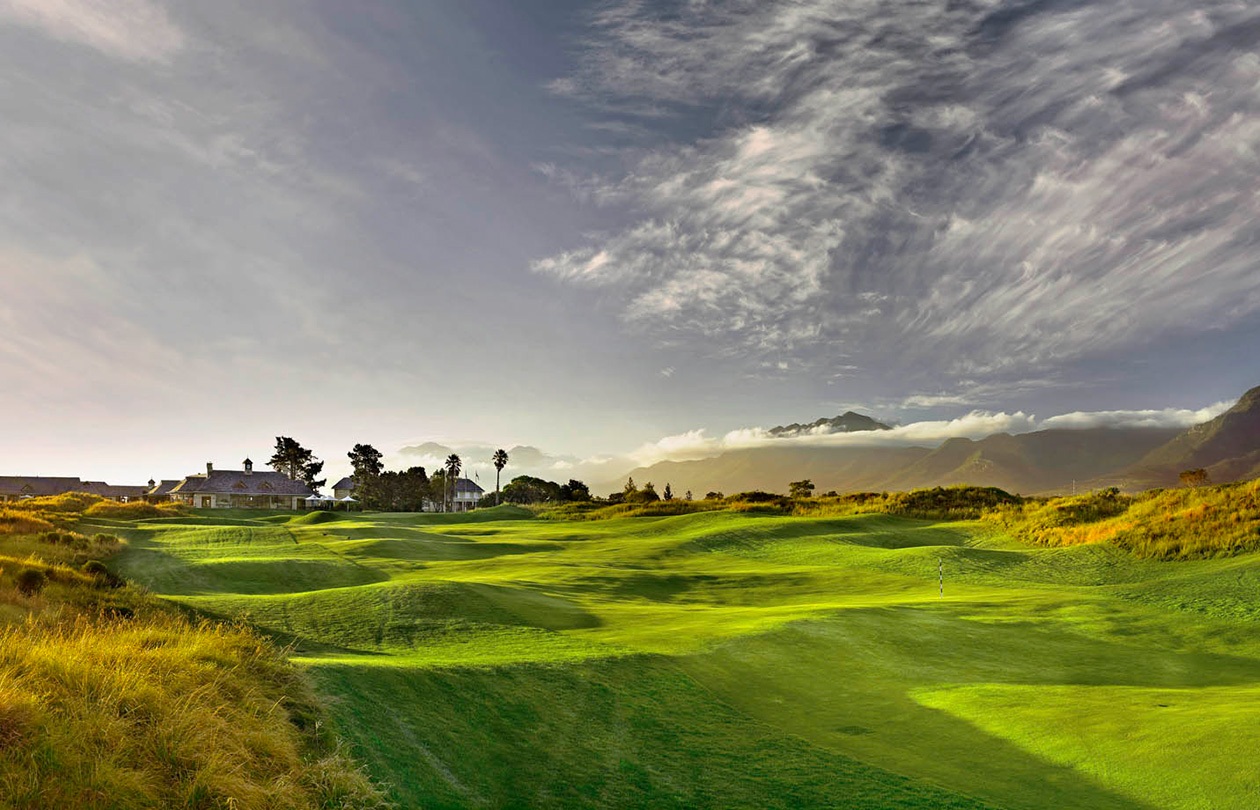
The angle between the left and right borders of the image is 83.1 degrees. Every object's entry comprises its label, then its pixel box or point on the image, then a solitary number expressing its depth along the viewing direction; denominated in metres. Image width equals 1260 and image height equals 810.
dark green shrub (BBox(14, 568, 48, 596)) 15.52
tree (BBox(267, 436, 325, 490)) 148.50
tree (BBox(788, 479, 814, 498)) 113.08
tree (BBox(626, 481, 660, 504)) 98.50
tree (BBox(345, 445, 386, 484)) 138.38
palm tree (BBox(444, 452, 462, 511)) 154.00
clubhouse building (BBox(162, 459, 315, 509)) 116.56
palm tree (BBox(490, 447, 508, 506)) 150.00
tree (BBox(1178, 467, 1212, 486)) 57.28
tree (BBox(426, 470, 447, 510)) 148.69
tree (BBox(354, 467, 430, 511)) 131.62
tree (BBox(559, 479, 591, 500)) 134.75
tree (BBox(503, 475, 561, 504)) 142.25
